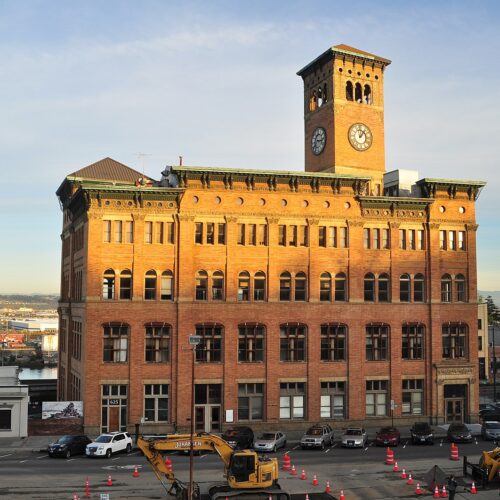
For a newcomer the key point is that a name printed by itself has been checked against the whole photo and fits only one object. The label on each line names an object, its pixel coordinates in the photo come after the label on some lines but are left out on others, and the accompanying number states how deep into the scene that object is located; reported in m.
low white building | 52.22
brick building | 53.41
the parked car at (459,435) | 49.59
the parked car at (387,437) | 48.03
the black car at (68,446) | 43.38
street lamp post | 29.26
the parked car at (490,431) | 50.66
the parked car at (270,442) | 45.34
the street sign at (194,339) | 32.56
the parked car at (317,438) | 46.56
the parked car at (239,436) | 47.09
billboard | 52.25
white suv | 43.03
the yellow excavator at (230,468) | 29.73
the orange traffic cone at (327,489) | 33.56
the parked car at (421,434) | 49.09
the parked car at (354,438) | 47.03
